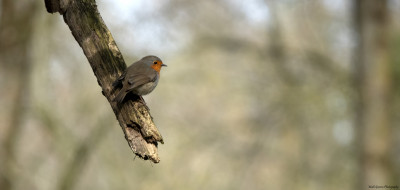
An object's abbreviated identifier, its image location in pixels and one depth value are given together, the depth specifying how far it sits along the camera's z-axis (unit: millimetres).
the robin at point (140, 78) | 8605
